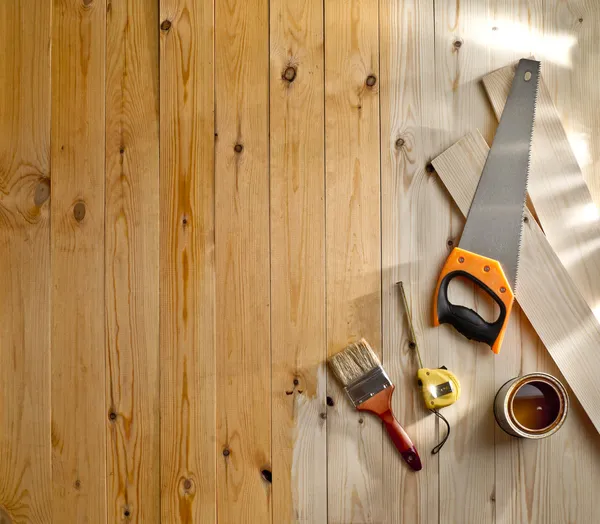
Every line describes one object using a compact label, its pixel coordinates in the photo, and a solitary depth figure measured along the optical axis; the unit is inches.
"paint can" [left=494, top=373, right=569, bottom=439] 40.3
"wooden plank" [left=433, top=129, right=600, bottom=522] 43.6
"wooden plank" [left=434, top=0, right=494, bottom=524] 44.1
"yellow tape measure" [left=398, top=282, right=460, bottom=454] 42.7
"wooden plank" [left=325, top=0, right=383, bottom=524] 44.6
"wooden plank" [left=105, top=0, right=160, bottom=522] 46.8
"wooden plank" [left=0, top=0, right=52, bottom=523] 47.9
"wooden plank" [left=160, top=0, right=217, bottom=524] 45.9
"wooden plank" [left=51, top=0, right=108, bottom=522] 47.3
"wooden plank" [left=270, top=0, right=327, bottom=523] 45.0
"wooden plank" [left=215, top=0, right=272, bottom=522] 45.5
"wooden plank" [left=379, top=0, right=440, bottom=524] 44.3
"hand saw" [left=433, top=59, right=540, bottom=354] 42.8
